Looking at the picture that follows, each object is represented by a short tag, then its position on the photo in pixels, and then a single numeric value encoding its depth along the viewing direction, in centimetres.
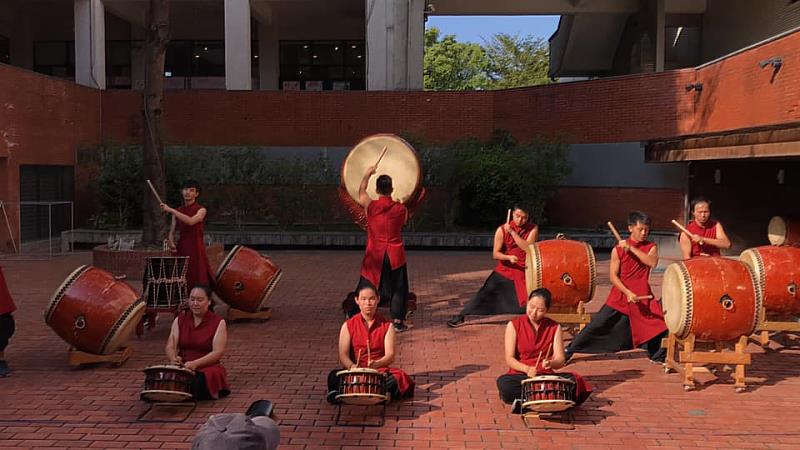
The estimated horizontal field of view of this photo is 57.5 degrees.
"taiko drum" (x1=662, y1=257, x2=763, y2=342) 612
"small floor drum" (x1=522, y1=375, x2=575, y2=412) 517
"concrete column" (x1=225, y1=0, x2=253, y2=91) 2044
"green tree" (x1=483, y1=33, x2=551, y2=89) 4669
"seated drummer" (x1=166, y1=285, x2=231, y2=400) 572
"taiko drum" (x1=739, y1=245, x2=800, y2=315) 730
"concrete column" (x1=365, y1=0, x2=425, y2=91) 2042
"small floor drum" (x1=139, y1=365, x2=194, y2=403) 542
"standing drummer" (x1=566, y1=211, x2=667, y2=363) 682
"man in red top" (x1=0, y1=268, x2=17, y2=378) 639
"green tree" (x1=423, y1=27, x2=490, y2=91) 4706
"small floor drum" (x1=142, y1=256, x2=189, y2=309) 784
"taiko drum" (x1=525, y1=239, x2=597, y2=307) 745
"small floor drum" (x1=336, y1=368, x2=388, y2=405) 522
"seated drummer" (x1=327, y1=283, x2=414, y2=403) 555
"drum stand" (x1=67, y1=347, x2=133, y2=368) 669
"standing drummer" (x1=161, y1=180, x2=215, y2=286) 792
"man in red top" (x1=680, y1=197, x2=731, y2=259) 727
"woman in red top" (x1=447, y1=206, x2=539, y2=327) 802
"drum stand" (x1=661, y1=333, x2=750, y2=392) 622
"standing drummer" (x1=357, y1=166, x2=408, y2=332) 805
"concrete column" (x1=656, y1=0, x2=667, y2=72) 2123
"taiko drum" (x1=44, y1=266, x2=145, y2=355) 651
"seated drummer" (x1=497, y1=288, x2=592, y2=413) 545
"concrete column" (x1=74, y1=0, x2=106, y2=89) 2016
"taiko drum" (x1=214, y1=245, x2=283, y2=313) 845
